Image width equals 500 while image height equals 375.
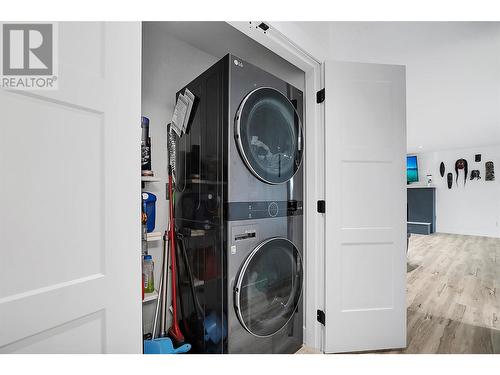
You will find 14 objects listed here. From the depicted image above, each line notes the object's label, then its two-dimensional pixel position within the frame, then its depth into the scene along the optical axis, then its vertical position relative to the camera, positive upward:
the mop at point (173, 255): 1.78 -0.45
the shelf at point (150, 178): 1.58 +0.08
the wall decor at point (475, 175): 7.23 +0.42
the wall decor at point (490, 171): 7.01 +0.52
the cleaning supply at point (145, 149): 1.64 +0.27
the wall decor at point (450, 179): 7.64 +0.33
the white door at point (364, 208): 1.84 -0.12
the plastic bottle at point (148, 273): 1.73 -0.56
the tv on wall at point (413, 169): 8.29 +0.69
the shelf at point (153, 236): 1.67 -0.29
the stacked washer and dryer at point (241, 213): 1.41 -0.13
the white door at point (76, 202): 0.66 -0.03
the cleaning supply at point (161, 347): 1.54 -0.95
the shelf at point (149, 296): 1.63 -0.67
